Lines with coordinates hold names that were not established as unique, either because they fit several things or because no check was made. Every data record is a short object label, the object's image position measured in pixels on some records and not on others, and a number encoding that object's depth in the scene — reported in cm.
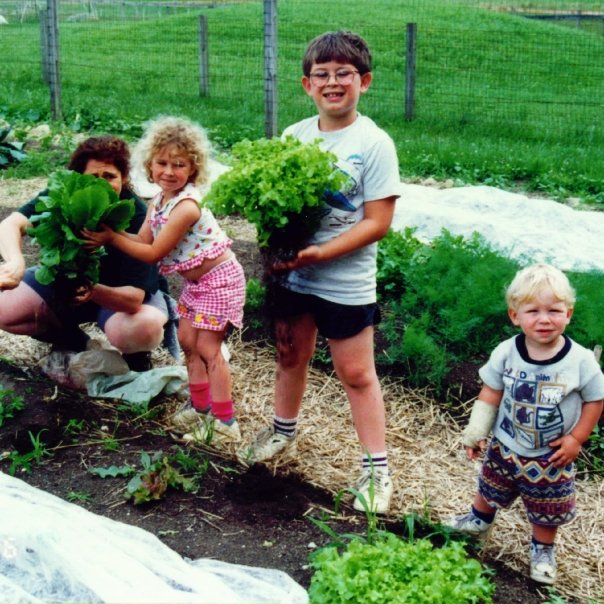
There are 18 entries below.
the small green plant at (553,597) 304
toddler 311
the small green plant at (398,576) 267
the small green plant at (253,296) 548
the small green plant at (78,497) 360
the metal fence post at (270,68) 882
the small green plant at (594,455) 420
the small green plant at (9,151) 907
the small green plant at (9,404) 423
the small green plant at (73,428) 412
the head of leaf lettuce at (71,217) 375
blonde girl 397
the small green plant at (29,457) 382
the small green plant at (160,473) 356
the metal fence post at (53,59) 1131
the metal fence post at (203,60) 1305
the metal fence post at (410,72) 1152
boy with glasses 345
